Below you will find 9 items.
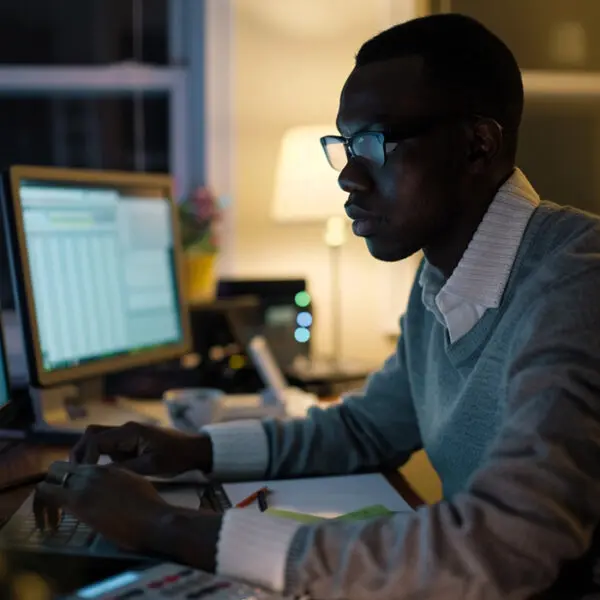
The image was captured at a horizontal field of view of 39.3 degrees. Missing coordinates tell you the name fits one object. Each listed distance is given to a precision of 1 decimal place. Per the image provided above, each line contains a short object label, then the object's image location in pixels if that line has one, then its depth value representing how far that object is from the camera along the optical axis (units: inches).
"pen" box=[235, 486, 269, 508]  43.8
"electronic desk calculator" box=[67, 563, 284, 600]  29.3
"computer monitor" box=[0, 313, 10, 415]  46.9
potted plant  88.7
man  29.9
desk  44.4
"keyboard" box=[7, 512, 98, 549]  37.2
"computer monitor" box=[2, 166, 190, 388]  54.1
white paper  44.1
